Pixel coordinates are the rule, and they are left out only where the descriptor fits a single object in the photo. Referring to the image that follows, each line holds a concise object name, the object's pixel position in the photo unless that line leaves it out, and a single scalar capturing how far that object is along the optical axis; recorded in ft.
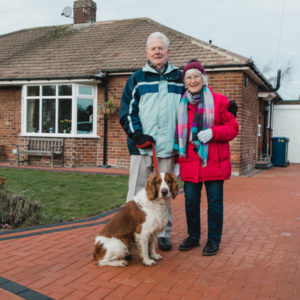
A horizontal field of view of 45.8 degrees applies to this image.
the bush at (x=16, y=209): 16.48
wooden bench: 41.60
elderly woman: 12.14
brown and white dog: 10.97
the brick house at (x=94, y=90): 36.99
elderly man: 12.21
